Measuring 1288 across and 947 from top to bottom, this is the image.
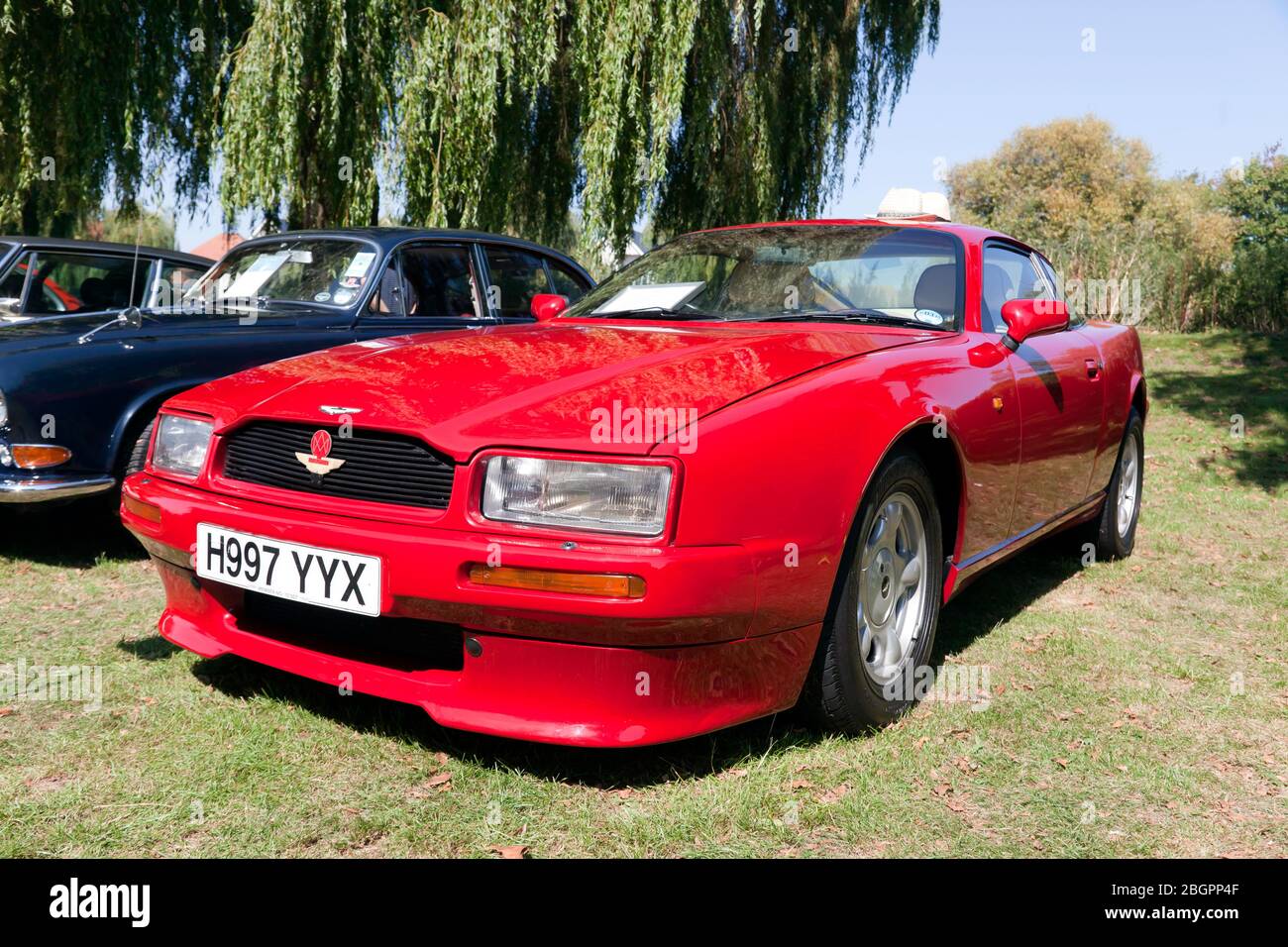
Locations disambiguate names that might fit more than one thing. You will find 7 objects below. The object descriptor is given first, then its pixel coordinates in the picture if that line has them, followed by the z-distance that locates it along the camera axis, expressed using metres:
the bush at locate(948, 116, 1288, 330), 41.62
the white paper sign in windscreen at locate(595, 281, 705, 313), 3.61
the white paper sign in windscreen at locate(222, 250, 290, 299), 5.39
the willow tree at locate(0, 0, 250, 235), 9.57
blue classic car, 4.28
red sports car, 2.21
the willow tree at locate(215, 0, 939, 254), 8.38
